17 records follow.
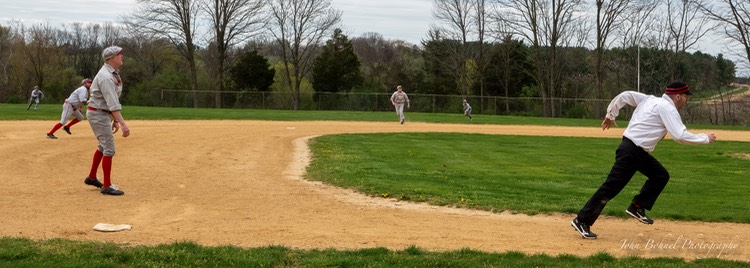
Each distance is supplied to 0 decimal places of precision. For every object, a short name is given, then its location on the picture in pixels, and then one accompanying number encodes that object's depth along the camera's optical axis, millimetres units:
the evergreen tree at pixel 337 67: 66750
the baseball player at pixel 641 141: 7304
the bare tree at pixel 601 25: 54500
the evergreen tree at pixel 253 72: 64688
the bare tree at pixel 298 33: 64562
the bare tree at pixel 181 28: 57531
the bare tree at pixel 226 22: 60625
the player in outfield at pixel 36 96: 35906
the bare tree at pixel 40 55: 64438
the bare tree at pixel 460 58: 65125
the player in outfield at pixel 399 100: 31078
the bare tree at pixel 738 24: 46000
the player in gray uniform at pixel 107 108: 9391
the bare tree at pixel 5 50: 65288
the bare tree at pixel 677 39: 57625
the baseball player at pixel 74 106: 17703
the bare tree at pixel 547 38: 56438
